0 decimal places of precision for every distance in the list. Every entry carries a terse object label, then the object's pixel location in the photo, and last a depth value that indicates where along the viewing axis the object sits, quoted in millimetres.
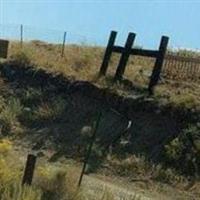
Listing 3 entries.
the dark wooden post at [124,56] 22203
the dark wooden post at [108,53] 22672
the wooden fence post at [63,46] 25797
